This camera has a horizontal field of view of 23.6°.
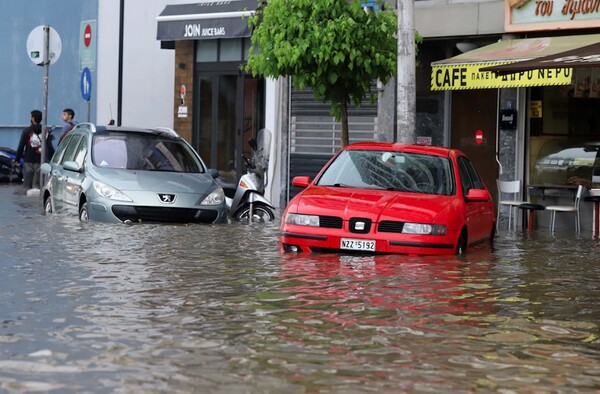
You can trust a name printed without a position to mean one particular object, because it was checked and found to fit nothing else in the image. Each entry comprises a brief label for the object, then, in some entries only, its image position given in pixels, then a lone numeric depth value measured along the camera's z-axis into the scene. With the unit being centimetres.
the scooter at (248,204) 2203
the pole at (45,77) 2800
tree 2225
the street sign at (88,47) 2905
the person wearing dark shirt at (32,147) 3123
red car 1507
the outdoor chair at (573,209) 2203
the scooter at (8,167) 3728
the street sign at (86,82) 2861
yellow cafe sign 2159
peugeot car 1950
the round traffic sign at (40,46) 2806
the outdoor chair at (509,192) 2285
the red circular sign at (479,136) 2545
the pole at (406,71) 2123
